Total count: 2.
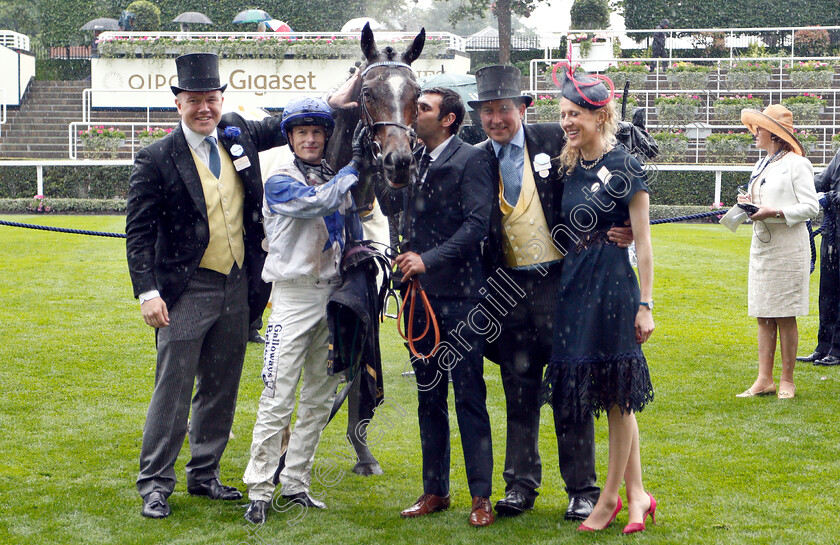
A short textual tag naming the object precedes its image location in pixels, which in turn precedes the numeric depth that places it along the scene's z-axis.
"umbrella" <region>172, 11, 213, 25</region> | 29.00
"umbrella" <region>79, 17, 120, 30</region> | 30.16
